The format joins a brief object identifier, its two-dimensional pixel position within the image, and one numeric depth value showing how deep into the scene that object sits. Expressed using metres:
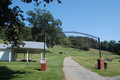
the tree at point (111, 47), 96.06
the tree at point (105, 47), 98.91
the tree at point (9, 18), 6.71
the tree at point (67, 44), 82.55
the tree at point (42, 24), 46.42
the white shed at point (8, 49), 20.04
